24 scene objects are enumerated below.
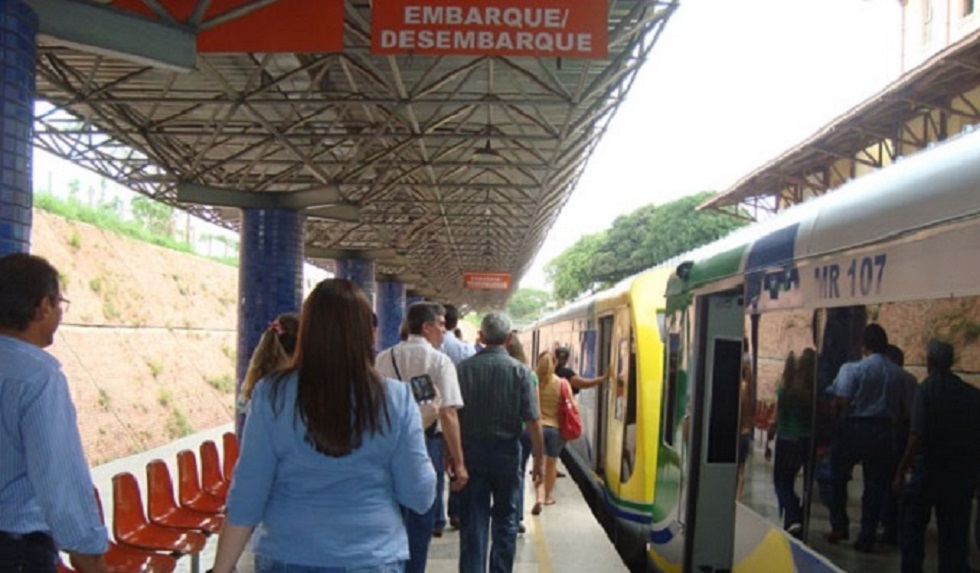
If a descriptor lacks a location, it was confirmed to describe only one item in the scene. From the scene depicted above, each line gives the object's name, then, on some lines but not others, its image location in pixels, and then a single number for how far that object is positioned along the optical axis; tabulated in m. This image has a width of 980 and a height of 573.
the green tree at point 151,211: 42.99
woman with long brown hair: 3.09
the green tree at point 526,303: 127.62
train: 3.30
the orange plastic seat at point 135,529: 6.26
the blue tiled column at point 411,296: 57.04
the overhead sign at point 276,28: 7.31
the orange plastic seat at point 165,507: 6.93
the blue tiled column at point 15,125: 5.81
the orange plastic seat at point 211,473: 8.36
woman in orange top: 10.43
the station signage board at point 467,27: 7.05
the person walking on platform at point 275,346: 5.16
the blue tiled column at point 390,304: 42.56
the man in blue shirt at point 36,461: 3.26
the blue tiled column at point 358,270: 33.25
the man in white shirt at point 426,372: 5.63
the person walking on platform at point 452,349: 9.30
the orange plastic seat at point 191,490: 7.65
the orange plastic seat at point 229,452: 9.09
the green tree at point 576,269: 59.97
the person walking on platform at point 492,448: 6.33
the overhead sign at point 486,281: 38.47
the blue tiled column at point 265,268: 18.28
